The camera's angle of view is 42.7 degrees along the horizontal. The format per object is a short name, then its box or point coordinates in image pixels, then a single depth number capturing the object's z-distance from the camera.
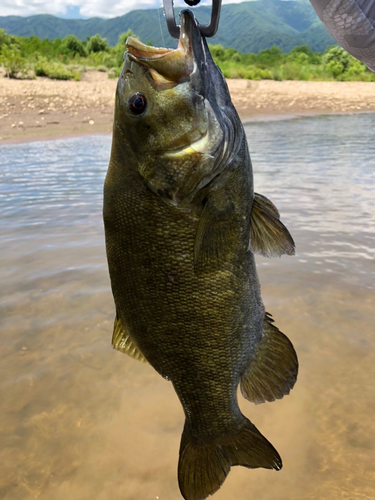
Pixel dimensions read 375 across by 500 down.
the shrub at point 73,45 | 40.66
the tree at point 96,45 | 47.34
